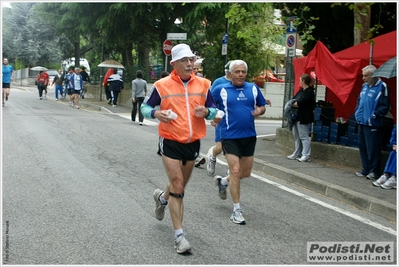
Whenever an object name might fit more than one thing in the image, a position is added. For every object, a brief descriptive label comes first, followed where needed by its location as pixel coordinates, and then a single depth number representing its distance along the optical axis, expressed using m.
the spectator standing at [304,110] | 12.06
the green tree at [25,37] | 58.22
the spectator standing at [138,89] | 20.27
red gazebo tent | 11.53
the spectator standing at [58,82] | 33.28
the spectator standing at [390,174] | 9.32
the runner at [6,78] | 21.93
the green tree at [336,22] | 13.94
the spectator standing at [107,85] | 29.44
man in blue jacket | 9.81
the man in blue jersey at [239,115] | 7.21
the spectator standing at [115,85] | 28.10
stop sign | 23.23
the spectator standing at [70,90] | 26.30
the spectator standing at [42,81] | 31.90
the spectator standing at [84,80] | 33.81
